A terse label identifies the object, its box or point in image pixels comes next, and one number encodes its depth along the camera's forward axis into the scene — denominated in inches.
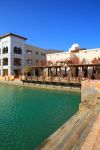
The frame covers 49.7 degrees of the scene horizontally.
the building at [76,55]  1069.5
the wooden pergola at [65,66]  948.0
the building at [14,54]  1352.0
